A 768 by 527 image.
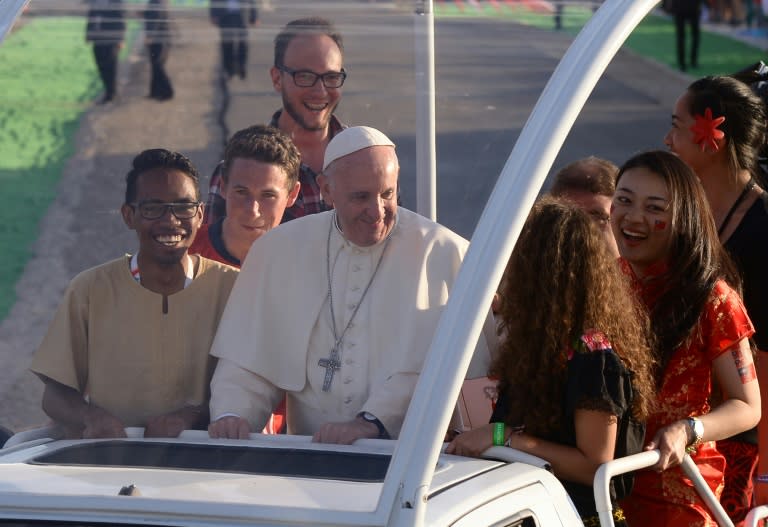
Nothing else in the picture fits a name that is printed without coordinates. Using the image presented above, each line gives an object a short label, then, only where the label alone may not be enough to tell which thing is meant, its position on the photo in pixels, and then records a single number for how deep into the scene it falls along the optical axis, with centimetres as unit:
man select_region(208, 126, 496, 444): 650
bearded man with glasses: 765
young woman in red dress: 658
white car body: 471
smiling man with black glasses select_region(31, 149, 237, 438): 656
